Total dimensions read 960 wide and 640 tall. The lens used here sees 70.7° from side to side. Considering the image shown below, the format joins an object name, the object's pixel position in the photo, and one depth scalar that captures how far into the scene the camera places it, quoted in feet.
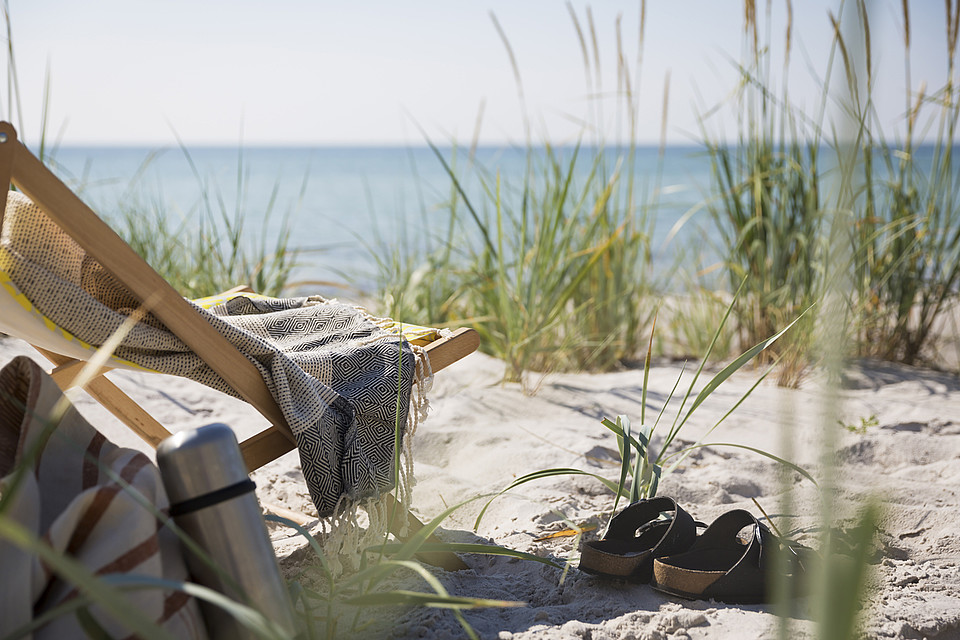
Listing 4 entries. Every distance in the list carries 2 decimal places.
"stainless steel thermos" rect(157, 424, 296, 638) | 2.89
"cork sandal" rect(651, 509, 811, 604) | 4.12
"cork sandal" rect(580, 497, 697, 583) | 4.33
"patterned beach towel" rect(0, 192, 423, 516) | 3.93
